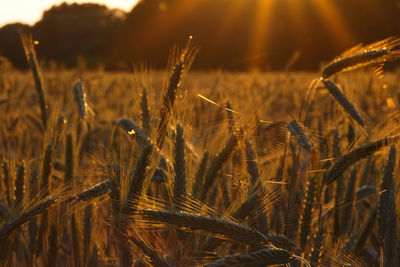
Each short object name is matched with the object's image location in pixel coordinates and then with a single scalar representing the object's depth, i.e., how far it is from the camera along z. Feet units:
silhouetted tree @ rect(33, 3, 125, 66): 113.68
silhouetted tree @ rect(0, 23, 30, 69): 79.92
